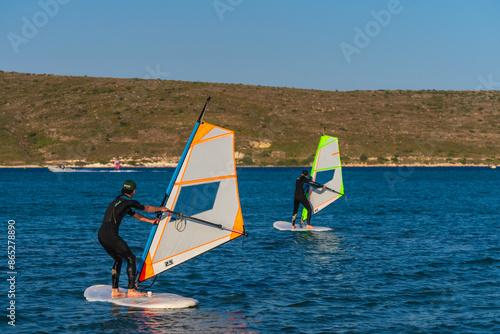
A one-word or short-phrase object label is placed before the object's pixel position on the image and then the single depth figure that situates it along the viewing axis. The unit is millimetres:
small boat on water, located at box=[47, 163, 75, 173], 93850
